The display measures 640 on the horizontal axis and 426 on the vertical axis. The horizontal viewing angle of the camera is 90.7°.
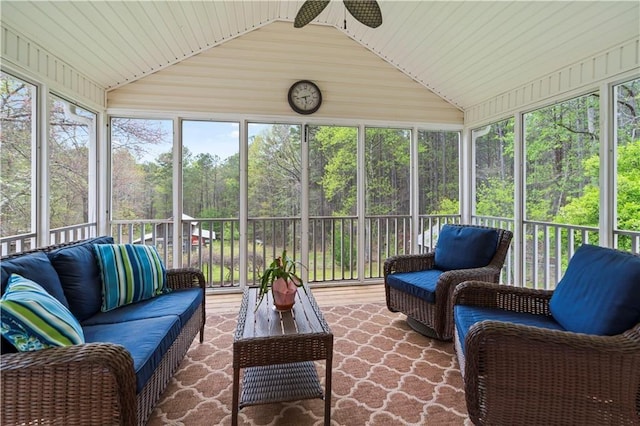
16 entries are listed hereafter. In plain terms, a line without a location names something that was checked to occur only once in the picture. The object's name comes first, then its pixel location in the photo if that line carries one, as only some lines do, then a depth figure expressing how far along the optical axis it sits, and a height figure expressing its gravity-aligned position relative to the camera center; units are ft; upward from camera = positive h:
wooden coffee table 5.37 -2.41
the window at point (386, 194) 14.92 +0.87
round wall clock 13.73 +5.05
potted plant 6.73 -1.57
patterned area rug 5.94 -3.79
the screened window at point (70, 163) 10.16 +1.67
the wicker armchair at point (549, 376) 4.71 -2.49
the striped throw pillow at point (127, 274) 7.02 -1.47
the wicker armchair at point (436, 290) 8.41 -2.12
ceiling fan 7.24 +4.80
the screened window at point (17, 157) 8.29 +1.49
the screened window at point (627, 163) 8.64 +1.41
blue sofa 4.13 -2.21
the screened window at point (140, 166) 12.98 +1.89
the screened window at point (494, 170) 13.20 +1.90
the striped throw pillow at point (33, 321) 4.26 -1.55
